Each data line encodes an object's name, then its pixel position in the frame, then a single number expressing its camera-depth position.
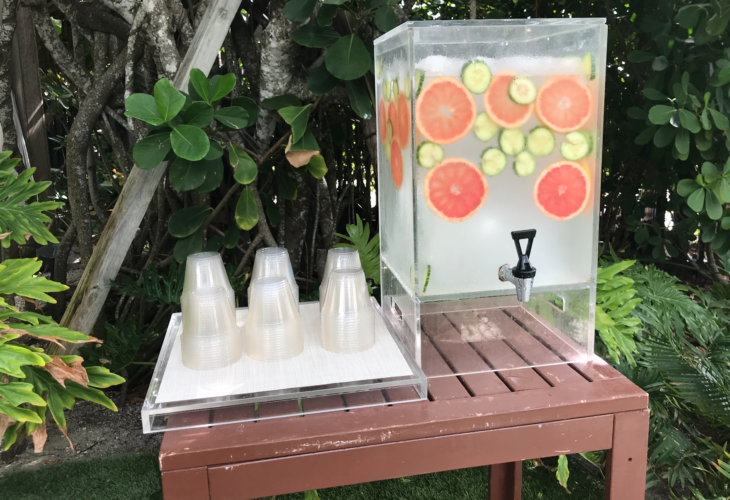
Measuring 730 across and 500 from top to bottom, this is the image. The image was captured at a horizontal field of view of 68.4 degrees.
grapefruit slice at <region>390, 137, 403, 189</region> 0.95
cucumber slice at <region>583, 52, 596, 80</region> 0.88
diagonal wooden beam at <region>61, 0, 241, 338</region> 1.41
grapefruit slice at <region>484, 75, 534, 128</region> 0.86
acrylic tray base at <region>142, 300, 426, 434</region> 0.81
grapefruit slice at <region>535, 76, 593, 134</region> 0.88
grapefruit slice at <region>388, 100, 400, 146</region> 0.96
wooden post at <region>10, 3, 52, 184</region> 1.94
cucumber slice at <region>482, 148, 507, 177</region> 0.88
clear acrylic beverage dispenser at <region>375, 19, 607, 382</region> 0.84
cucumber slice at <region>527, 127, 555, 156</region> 0.89
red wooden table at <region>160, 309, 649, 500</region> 0.76
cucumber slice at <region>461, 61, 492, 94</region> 0.84
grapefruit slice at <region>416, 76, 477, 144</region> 0.83
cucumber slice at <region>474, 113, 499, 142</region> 0.87
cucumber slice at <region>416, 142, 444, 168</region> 0.85
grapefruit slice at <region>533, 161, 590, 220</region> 0.91
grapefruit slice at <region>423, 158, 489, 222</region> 0.87
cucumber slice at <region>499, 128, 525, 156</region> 0.88
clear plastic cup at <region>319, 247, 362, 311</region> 1.08
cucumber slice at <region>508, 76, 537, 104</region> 0.87
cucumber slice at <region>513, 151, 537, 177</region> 0.90
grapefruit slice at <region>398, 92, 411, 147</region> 0.86
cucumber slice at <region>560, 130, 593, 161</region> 0.91
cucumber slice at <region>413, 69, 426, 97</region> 0.82
